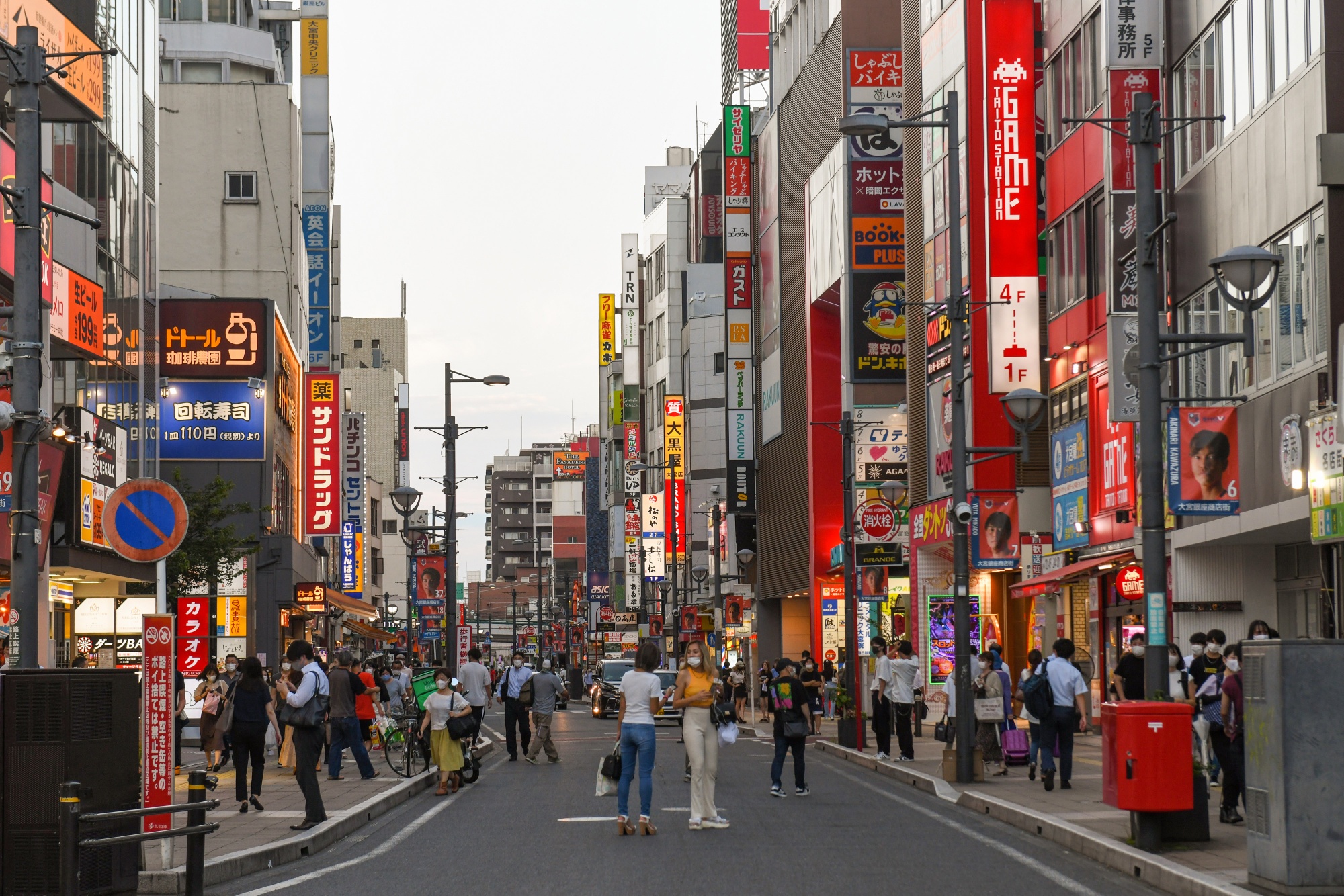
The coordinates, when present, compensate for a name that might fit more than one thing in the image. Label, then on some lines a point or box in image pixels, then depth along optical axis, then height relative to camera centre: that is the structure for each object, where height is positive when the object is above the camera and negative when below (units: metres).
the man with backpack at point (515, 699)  29.80 -1.77
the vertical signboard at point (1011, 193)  36.25 +8.17
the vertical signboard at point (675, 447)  87.31 +7.38
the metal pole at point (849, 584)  34.16 +0.15
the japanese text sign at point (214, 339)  53.81 +7.88
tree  37.69 +1.16
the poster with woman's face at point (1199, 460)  22.88 +1.69
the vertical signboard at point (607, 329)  133.50 +19.96
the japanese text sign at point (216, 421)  53.66 +5.35
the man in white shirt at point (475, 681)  29.56 -1.45
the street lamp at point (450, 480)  39.69 +2.68
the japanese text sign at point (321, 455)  63.94 +5.14
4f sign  36.19 +5.24
